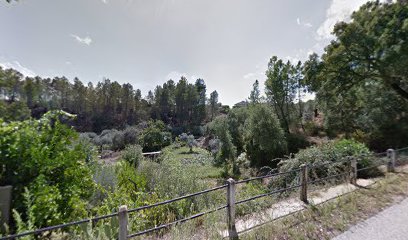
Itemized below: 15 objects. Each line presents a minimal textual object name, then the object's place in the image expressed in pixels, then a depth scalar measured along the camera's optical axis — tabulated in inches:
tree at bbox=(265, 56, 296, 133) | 1159.6
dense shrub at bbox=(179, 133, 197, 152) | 1356.5
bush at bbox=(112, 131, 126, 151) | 1413.6
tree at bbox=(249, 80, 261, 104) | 1528.3
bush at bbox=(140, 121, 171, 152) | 1353.3
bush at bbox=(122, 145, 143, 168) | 371.9
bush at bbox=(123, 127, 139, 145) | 1451.8
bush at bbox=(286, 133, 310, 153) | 868.0
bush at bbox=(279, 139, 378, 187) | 294.2
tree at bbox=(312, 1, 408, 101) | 486.0
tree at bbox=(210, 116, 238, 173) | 765.3
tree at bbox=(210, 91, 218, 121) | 2851.9
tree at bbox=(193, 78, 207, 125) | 2485.2
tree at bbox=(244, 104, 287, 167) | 750.5
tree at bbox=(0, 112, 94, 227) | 117.4
